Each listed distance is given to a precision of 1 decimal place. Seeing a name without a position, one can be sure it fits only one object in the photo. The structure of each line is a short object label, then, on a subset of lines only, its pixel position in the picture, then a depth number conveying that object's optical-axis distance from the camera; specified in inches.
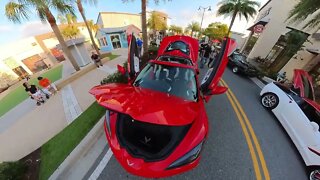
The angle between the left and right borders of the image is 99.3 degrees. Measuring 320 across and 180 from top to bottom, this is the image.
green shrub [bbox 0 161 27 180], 101.4
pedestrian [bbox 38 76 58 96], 293.9
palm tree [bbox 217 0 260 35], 686.5
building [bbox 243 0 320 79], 376.2
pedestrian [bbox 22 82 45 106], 272.5
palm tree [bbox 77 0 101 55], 450.0
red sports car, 80.0
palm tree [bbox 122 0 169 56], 390.3
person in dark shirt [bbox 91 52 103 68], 423.4
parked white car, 124.1
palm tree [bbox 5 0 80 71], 263.6
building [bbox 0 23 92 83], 858.3
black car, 343.9
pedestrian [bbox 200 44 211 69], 363.4
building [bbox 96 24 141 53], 885.2
